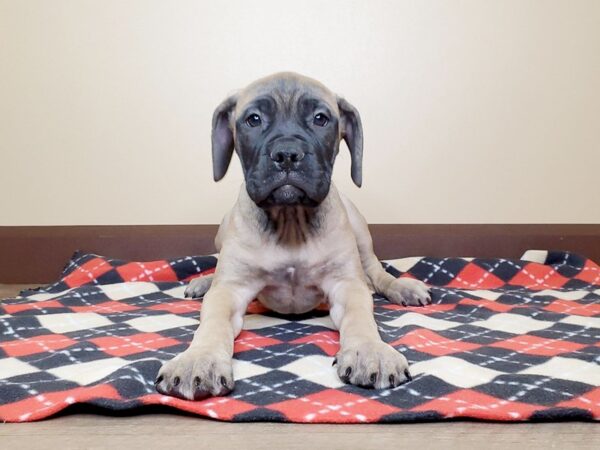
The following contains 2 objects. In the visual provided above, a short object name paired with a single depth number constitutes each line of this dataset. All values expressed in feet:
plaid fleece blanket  1.32
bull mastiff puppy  1.74
